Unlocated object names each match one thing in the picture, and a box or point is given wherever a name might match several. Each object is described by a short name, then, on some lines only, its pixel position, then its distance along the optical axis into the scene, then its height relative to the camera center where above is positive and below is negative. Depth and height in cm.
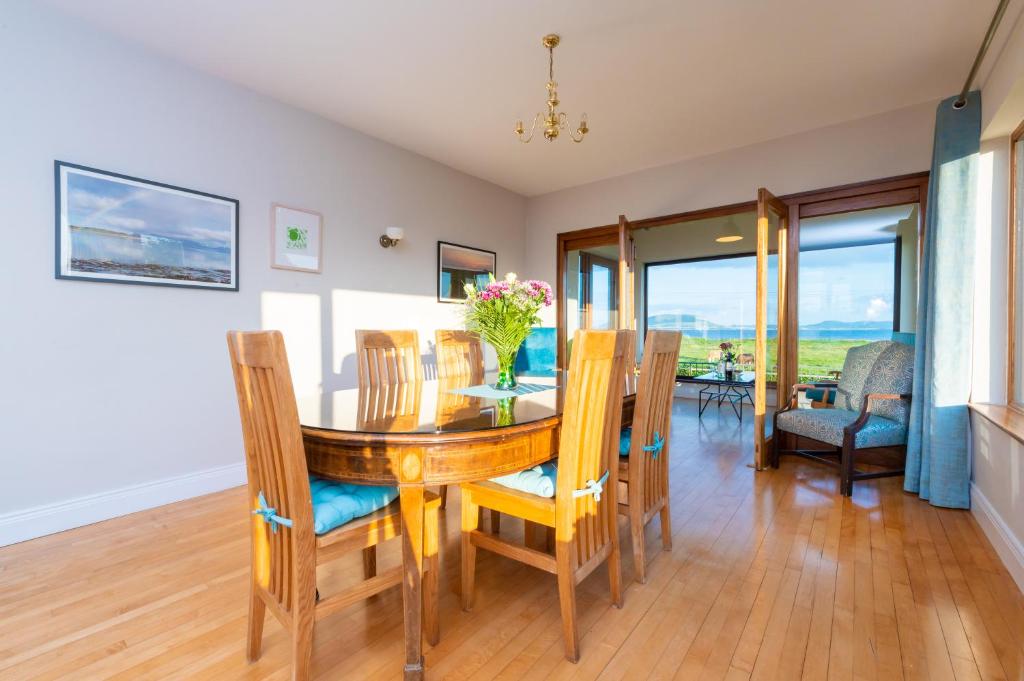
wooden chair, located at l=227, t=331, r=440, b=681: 125 -57
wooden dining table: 138 -36
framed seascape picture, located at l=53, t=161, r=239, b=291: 246 +61
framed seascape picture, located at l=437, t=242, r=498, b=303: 458 +70
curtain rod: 214 +148
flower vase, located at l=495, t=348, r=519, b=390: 229 -20
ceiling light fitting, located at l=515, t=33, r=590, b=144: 244 +143
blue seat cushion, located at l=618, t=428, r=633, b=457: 219 -52
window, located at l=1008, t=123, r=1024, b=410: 255 +37
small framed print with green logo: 332 +72
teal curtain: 273 +21
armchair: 309 -57
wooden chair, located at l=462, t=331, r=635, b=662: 150 -58
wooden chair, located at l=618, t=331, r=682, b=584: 190 -48
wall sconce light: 397 +87
